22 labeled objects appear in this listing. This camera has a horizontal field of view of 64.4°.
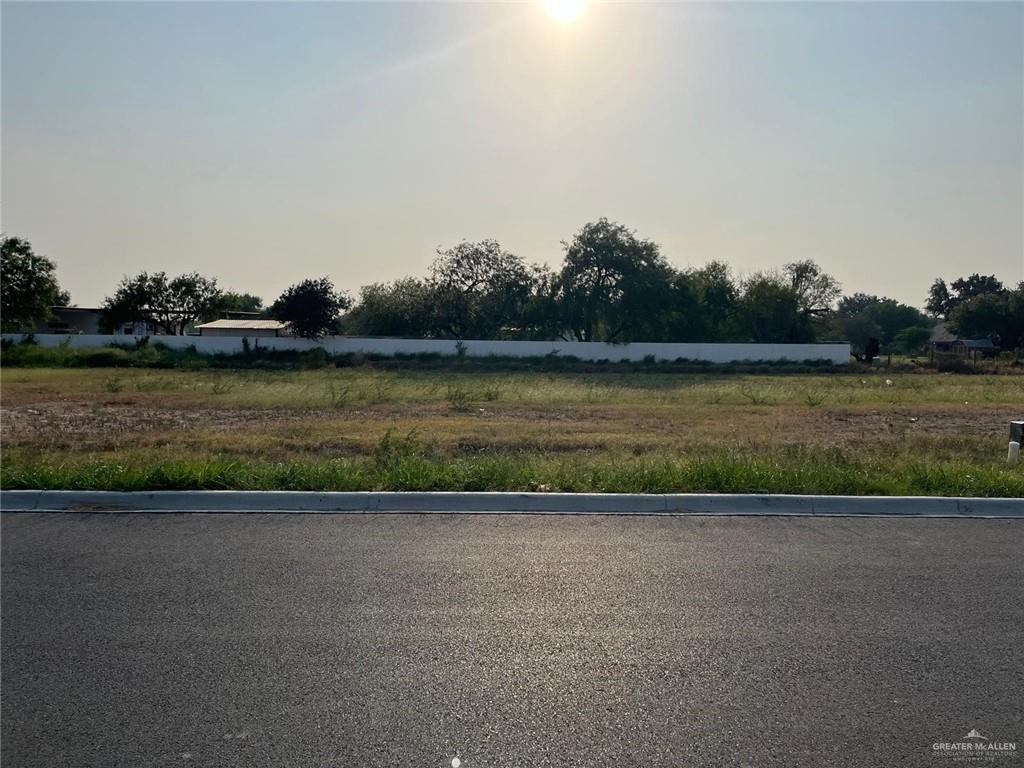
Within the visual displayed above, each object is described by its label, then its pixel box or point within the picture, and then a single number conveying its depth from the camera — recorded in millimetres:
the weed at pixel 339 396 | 23742
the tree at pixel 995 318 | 76562
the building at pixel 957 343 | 74000
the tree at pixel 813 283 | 83312
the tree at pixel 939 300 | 113062
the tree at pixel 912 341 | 86812
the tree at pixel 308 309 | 55594
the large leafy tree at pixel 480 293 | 64250
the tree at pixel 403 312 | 65062
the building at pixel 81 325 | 73750
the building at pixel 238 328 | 68875
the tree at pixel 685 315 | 63219
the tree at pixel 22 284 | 55438
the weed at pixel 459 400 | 23109
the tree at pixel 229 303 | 78500
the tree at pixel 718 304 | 69125
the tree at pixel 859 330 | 98319
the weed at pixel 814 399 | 26075
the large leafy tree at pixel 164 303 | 70750
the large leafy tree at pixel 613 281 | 60875
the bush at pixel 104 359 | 44312
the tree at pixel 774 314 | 68688
